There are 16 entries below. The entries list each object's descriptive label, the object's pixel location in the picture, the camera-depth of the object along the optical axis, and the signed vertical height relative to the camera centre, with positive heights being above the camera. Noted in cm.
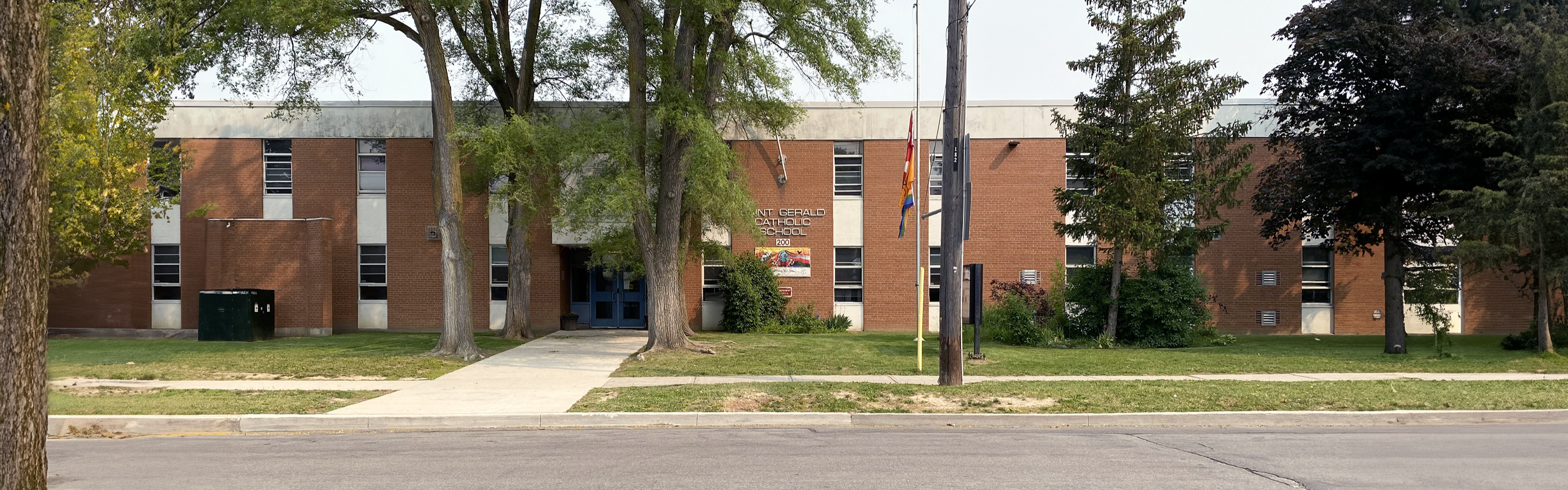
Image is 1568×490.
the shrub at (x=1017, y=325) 2123 -158
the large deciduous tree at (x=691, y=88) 1792 +339
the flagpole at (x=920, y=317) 1438 -92
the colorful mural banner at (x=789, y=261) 2691 -13
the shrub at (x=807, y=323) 2566 -183
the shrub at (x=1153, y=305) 2109 -113
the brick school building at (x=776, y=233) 2634 +67
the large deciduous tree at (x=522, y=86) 1842 +418
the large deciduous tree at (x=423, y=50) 1736 +415
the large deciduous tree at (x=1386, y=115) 1853 +283
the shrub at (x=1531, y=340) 2030 -185
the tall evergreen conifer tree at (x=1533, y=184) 1666 +122
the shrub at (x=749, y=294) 2556 -103
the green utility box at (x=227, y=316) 2294 -139
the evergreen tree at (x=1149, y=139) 2030 +249
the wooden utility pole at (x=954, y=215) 1340 +57
